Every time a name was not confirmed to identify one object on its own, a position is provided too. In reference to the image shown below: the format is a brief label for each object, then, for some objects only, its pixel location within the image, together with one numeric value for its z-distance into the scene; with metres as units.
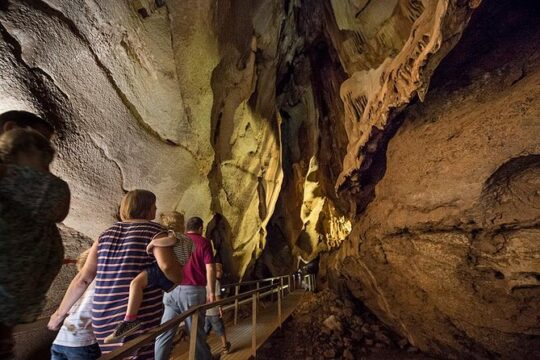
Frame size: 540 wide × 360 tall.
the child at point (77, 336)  1.77
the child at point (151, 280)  1.60
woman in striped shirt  1.68
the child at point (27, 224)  1.02
